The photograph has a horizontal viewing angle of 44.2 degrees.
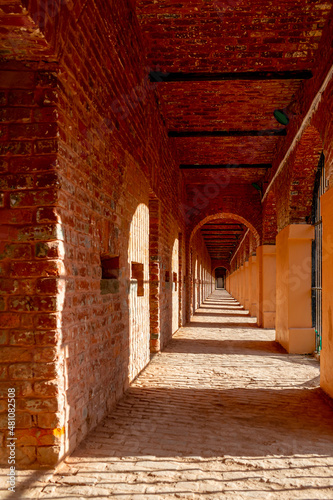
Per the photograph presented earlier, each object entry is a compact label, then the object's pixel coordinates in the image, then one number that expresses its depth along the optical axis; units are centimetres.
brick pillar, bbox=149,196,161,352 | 682
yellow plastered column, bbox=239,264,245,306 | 2023
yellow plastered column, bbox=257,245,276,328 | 1107
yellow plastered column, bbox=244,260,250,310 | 1730
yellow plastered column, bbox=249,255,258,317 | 1469
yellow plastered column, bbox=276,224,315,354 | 716
